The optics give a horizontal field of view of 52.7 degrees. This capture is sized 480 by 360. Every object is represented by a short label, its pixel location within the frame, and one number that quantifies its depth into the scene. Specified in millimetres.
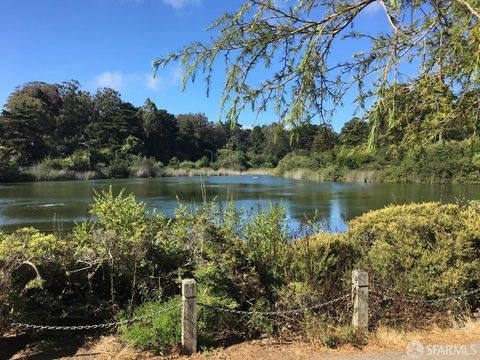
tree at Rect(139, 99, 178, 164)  95125
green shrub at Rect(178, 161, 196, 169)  89838
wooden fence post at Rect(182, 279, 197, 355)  4098
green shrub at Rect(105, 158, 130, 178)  72250
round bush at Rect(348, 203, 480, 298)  4938
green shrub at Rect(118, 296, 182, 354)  4191
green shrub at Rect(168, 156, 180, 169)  89612
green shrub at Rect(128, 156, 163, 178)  76375
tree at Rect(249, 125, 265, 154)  99188
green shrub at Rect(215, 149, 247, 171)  94438
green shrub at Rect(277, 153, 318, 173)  65562
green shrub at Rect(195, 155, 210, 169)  91475
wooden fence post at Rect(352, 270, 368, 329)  4539
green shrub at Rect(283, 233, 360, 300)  4801
